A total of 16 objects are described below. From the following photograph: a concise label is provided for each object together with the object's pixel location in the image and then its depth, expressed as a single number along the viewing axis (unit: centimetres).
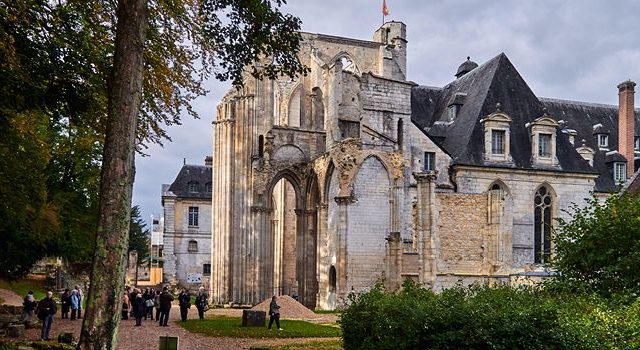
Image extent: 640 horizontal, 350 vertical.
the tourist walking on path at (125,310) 2800
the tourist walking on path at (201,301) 2745
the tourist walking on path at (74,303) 2614
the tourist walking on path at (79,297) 2669
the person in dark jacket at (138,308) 2483
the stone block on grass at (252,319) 2417
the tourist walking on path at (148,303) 2744
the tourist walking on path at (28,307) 2217
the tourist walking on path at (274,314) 2289
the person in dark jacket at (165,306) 2469
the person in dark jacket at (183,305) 2652
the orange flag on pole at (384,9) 4512
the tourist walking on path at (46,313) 1880
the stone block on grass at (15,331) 1900
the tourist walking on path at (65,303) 2673
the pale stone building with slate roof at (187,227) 5891
